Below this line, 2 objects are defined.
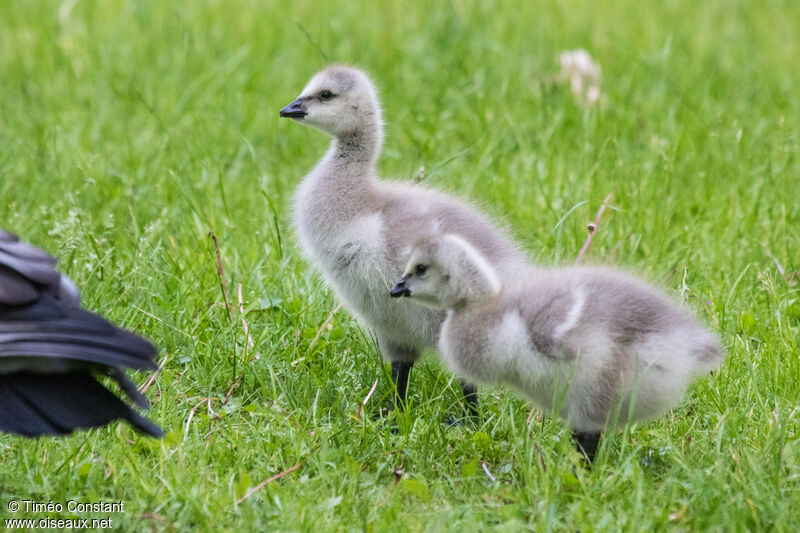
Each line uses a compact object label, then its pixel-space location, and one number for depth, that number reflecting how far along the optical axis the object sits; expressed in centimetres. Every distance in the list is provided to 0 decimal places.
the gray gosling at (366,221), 828
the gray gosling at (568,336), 701
